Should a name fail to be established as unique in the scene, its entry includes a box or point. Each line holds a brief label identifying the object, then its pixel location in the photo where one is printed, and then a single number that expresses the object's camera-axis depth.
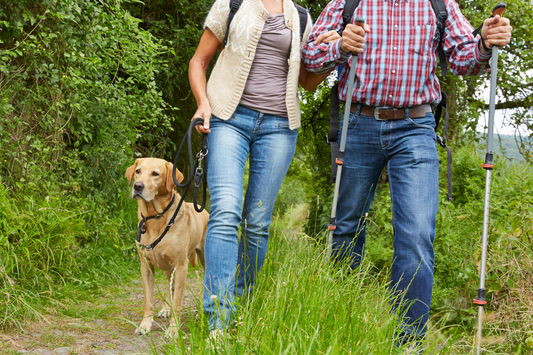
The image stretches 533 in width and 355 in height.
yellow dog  3.76
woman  2.83
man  2.78
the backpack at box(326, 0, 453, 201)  2.92
